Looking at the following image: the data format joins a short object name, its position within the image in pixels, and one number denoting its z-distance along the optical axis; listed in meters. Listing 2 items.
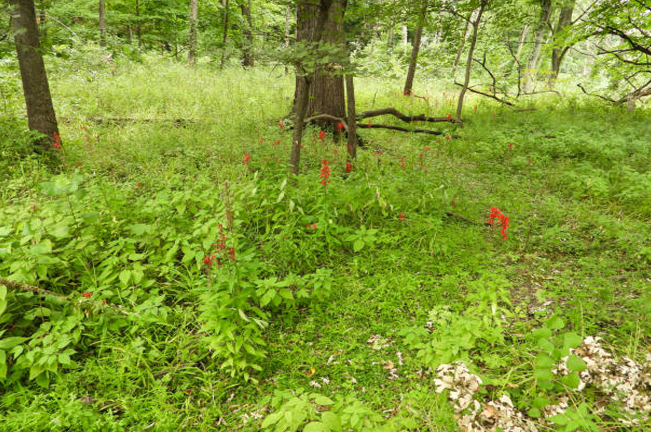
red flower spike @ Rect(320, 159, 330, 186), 3.76
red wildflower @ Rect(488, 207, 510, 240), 3.45
